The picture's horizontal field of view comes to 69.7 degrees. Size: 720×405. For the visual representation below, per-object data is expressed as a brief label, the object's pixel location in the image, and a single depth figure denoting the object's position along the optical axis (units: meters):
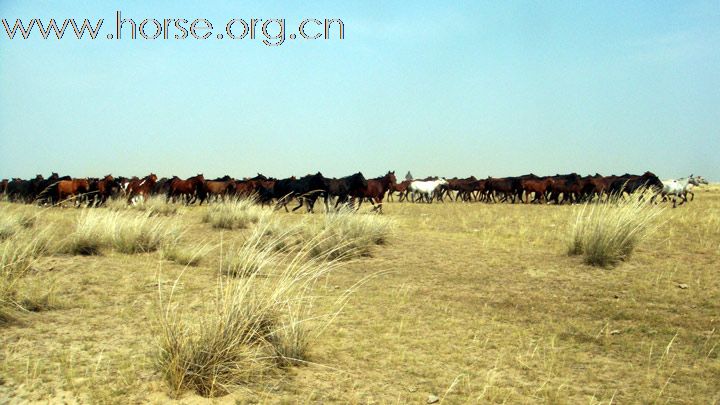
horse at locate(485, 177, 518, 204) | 37.11
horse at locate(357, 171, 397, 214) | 22.80
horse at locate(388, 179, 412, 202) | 42.65
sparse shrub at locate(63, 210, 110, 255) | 9.01
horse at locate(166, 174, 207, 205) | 31.07
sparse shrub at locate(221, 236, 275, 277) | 7.43
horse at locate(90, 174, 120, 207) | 27.48
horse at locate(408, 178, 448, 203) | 39.72
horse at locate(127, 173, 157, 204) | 30.29
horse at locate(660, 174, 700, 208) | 30.15
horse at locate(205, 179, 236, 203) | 31.17
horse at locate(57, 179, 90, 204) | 27.33
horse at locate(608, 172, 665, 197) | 28.38
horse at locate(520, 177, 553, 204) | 34.22
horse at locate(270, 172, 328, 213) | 23.20
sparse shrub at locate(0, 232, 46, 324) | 5.16
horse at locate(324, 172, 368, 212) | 22.31
